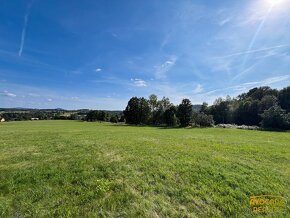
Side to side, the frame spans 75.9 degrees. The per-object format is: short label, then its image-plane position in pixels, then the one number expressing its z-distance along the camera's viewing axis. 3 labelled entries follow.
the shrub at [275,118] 39.94
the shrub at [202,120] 47.50
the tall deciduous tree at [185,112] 49.88
